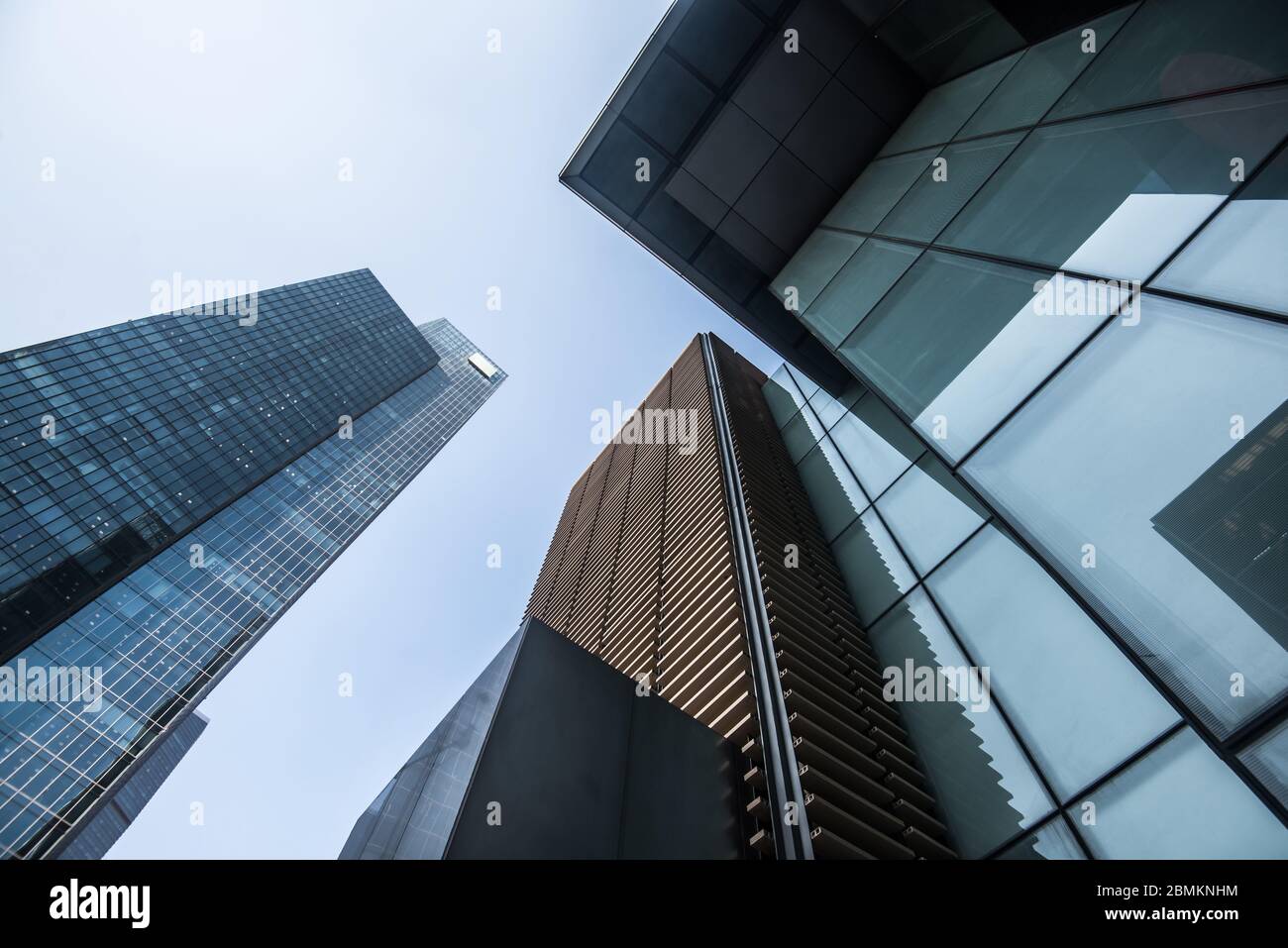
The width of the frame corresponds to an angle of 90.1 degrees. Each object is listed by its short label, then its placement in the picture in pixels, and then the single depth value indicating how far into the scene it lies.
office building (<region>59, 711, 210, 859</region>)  92.81
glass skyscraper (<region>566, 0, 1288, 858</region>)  3.40
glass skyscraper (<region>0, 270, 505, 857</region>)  49.22
